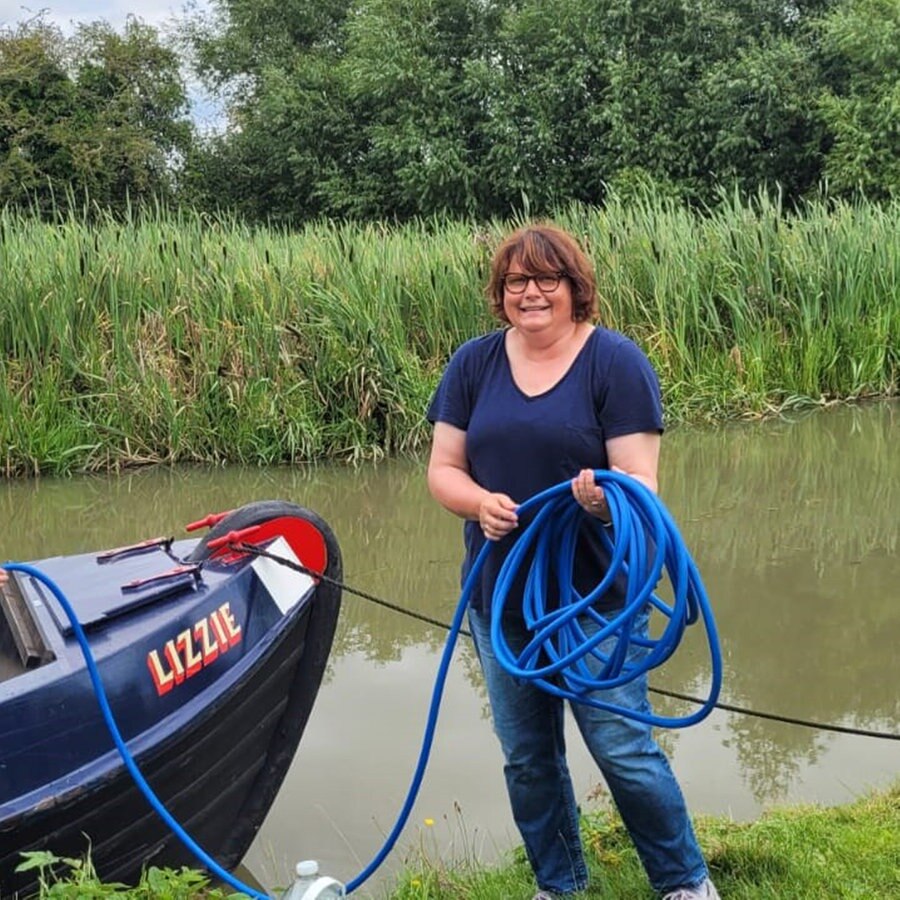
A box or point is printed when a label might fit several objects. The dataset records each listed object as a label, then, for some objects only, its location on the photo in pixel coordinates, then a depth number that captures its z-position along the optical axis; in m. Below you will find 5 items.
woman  2.29
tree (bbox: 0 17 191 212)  21.16
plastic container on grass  2.29
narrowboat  2.55
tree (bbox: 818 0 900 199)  17.91
